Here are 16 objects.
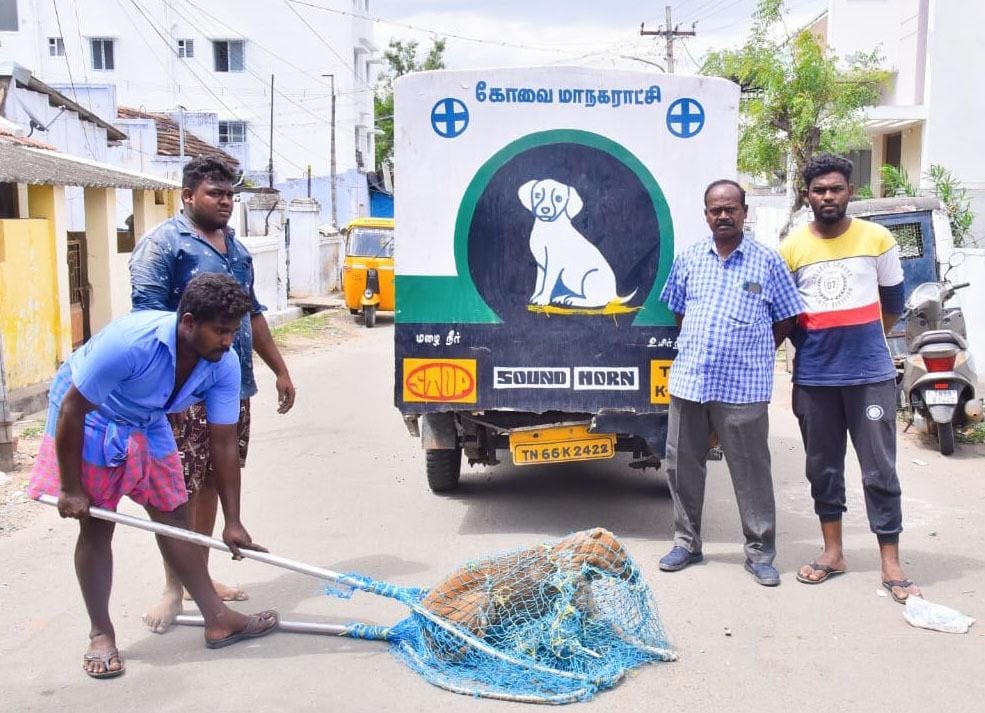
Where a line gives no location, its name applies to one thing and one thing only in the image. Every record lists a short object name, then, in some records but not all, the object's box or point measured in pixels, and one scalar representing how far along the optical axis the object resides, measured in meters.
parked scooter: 7.98
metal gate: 13.26
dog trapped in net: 4.08
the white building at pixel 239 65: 43.09
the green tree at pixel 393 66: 53.28
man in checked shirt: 5.23
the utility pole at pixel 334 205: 38.17
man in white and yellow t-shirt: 5.08
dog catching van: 6.05
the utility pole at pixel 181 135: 27.45
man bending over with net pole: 3.82
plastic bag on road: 4.59
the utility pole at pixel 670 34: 32.88
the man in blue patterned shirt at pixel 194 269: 4.76
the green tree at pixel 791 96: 17.09
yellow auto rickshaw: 20.70
